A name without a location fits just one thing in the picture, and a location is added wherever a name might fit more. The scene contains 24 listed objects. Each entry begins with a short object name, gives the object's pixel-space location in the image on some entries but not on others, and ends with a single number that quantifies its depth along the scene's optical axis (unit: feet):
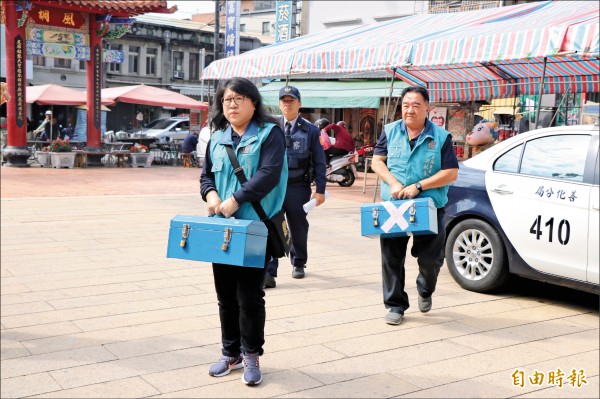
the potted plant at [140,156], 61.87
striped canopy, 24.59
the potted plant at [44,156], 54.03
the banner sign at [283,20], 48.42
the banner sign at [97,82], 58.49
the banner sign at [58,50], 54.54
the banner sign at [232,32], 56.02
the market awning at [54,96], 73.15
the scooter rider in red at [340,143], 47.09
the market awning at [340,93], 58.75
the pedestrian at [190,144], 65.82
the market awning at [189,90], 129.90
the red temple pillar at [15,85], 52.21
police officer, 17.80
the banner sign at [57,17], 54.08
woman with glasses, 10.82
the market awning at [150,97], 73.36
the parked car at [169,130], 93.04
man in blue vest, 13.94
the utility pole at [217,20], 64.59
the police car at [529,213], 15.40
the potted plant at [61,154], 53.72
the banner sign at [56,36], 54.24
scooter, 46.83
